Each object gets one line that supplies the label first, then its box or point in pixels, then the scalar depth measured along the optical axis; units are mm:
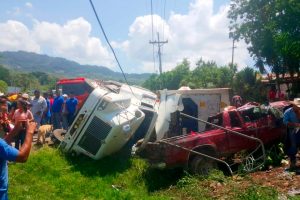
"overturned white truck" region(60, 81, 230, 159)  6358
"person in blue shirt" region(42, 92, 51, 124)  8143
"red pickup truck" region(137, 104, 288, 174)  5698
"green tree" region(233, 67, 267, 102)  16511
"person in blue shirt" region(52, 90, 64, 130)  8228
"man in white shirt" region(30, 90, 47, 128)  7687
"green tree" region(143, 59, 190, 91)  35371
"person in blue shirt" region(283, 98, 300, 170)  5475
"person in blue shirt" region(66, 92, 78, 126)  7990
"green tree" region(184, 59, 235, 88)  22537
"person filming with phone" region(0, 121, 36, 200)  2229
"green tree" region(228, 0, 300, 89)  12170
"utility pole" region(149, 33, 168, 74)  29138
